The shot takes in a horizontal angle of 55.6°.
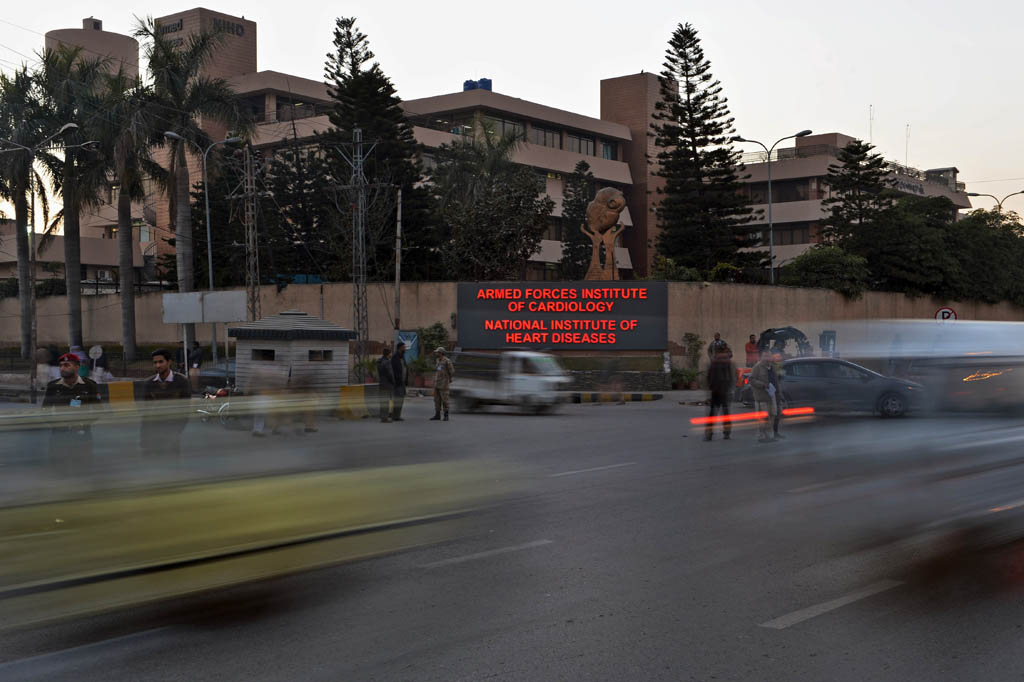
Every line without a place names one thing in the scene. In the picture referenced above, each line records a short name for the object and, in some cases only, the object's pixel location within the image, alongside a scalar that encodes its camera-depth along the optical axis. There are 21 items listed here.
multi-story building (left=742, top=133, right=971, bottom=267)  71.50
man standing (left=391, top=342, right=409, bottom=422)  21.14
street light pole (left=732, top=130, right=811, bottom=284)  47.44
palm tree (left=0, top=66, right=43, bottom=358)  40.97
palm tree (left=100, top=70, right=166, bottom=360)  38.75
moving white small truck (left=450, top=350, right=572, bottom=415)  23.25
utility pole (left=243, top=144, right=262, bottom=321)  33.97
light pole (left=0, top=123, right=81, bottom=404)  37.53
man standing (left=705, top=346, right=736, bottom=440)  16.75
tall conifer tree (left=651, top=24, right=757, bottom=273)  49.72
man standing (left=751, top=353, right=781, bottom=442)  16.31
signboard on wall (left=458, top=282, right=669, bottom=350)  35.00
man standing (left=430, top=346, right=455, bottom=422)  20.41
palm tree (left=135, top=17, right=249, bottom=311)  38.81
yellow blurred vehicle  5.31
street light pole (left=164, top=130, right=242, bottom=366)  34.19
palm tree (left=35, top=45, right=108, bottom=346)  40.41
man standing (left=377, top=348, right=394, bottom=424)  21.35
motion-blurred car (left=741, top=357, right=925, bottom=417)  18.00
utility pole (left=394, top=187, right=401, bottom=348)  36.09
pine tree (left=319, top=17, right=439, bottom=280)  48.81
